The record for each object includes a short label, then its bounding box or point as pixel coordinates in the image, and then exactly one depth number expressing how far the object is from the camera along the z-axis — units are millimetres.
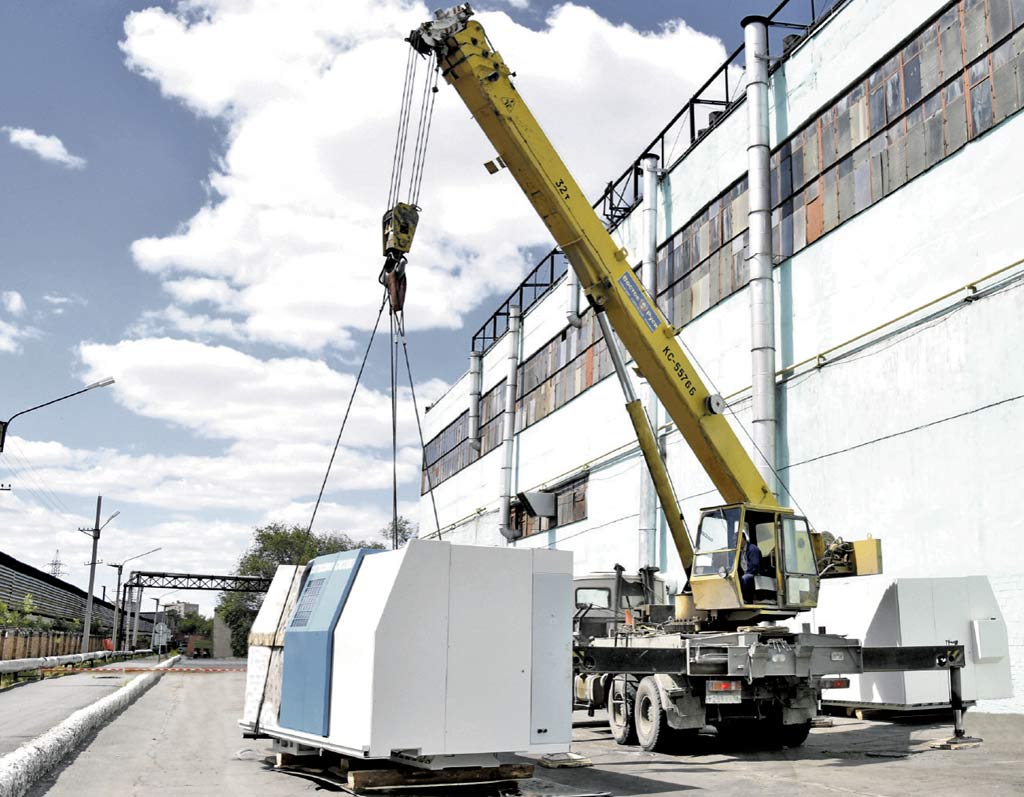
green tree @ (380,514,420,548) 80194
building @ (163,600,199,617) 175375
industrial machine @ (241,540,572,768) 8266
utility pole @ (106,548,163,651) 63209
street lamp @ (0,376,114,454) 23188
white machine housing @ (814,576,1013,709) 14844
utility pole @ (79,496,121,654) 43594
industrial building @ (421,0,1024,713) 16219
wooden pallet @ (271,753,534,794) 8430
